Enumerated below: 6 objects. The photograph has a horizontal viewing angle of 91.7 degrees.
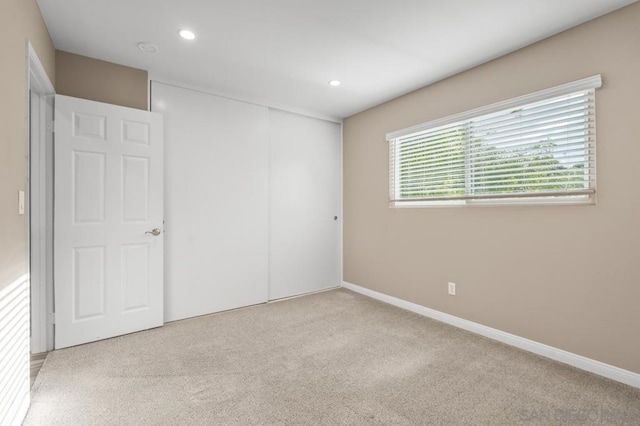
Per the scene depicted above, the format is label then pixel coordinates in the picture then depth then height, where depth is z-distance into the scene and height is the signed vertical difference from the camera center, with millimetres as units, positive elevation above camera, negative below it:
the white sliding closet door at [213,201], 3225 +129
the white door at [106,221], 2568 -71
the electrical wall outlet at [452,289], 3121 -764
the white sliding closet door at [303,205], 4016 +115
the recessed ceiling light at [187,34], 2377 +1384
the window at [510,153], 2283 +540
